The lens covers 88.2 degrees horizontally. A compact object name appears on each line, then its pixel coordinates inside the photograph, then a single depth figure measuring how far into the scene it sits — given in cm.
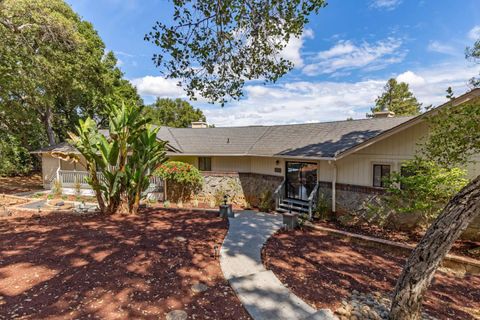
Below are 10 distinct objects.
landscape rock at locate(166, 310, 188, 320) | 401
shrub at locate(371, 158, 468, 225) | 750
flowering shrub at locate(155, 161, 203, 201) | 1346
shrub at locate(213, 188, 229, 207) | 1353
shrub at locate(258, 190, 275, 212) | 1299
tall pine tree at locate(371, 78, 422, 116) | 3469
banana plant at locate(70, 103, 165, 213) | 958
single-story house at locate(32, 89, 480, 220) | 984
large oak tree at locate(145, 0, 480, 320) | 385
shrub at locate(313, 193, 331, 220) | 1116
